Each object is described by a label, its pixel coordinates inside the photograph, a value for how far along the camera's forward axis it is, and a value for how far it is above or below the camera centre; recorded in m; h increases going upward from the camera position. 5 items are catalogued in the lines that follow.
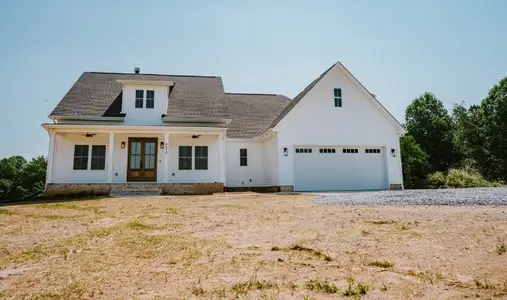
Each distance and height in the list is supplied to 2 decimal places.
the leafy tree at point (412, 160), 23.88 +1.87
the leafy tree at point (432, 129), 31.09 +6.00
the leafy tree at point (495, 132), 24.95 +4.36
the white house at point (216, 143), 14.66 +2.23
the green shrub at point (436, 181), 18.62 +0.11
